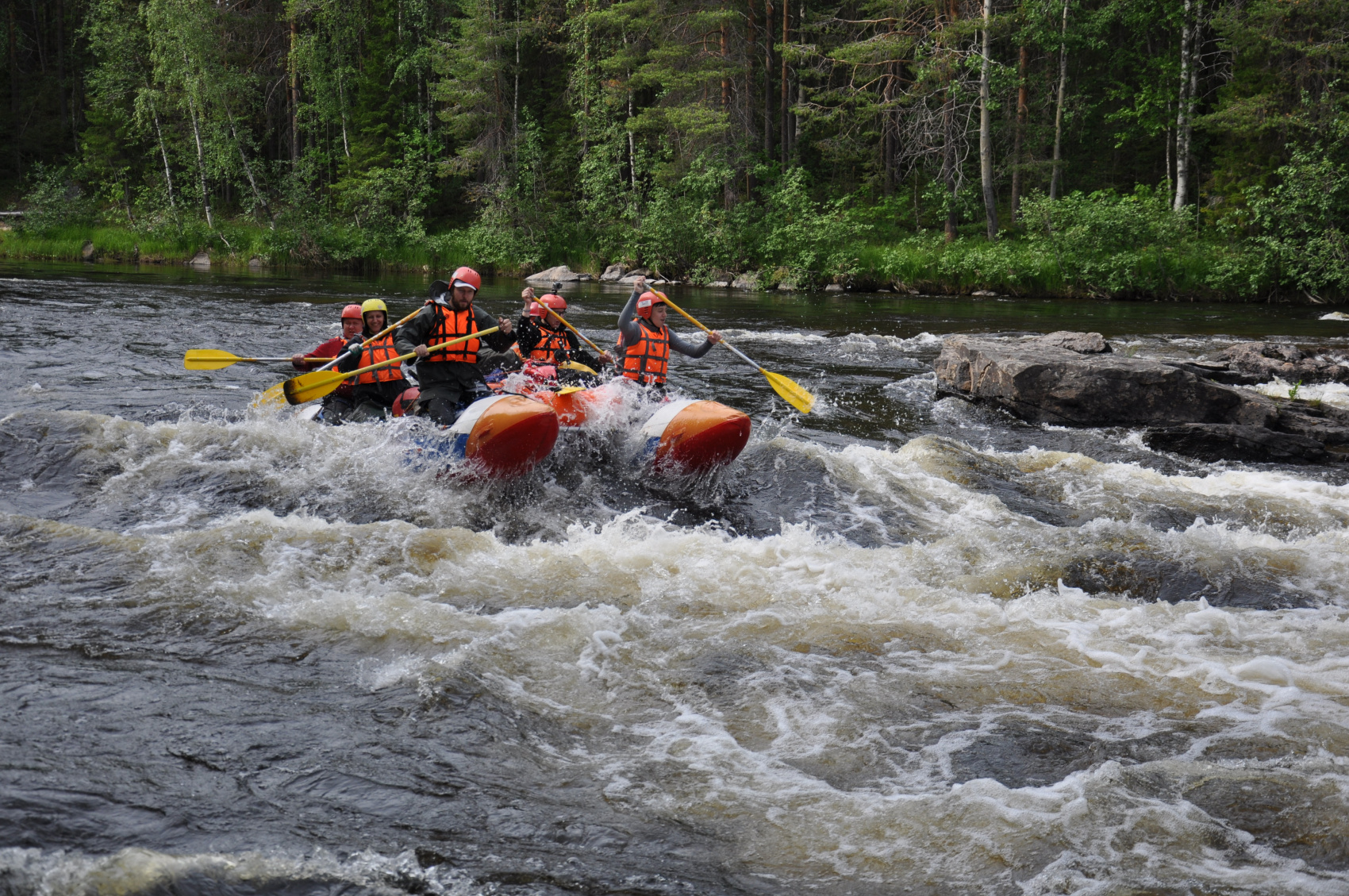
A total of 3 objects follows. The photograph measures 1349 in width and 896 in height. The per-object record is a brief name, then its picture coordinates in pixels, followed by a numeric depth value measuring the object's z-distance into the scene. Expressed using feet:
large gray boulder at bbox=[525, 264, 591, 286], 92.02
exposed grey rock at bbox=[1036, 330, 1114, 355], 40.78
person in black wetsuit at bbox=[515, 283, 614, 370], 33.30
